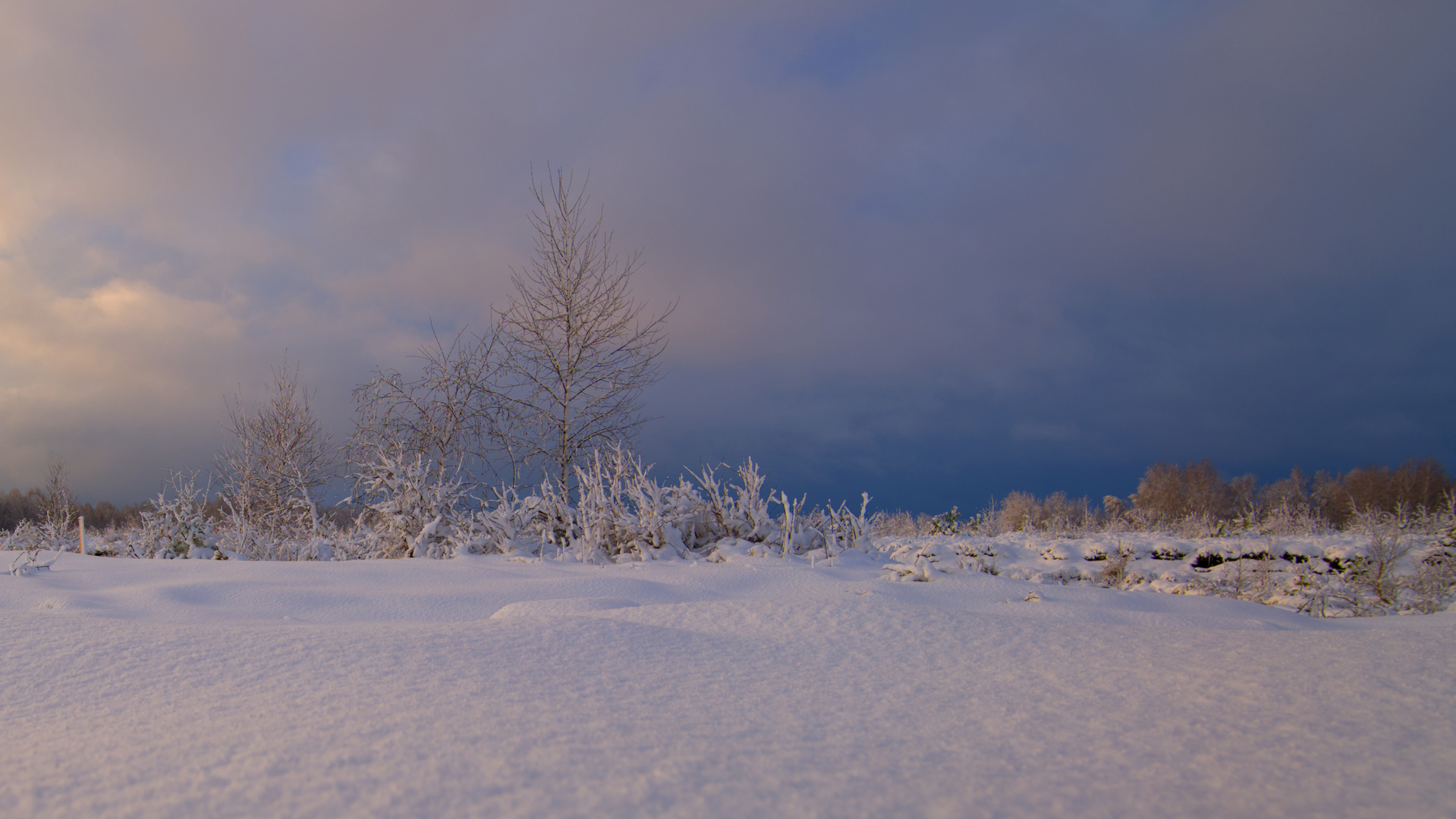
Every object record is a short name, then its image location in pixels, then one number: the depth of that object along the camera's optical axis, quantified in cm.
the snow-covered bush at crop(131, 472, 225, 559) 777
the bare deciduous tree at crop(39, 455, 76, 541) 1766
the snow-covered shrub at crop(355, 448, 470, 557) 654
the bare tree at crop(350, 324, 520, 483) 883
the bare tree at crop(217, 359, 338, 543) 1266
